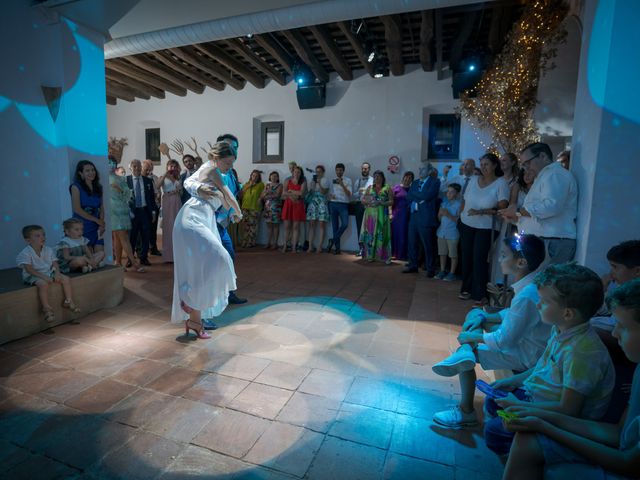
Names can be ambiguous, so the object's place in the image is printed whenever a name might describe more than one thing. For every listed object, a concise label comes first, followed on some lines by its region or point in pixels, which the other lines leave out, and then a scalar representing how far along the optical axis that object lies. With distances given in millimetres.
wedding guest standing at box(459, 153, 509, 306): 3957
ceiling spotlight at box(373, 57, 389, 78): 6713
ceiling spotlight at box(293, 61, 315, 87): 7105
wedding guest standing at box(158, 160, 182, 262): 5965
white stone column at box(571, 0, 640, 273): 2283
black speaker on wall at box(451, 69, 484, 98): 6152
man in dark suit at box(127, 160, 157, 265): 5770
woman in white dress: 2922
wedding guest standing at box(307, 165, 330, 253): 7164
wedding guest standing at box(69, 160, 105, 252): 3961
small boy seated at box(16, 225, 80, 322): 3158
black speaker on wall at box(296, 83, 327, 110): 7469
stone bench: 2979
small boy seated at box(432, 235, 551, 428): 1782
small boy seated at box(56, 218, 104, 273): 3645
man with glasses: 2717
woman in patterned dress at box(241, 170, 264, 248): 7637
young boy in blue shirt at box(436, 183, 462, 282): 5223
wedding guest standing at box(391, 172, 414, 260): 6426
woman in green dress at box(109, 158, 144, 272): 5230
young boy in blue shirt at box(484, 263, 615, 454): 1280
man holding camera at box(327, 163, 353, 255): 7109
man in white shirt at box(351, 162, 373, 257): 7068
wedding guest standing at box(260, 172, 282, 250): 7414
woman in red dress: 7188
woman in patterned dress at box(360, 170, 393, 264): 6355
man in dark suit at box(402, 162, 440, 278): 5457
